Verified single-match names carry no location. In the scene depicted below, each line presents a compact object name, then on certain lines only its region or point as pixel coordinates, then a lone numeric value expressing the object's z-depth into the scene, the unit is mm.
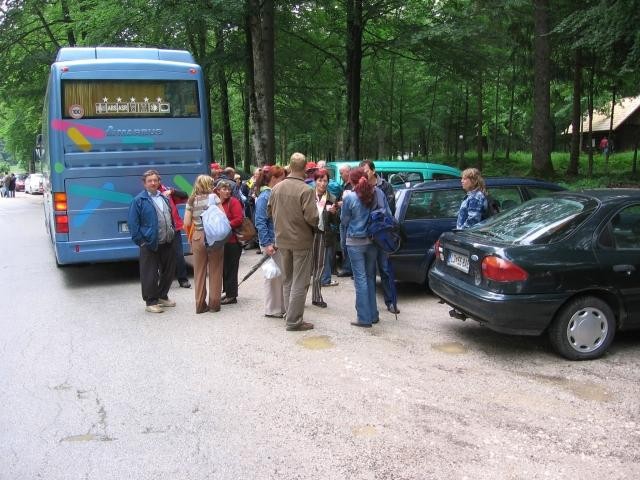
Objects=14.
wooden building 41500
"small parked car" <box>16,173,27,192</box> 55094
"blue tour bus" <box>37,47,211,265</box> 8664
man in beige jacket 6141
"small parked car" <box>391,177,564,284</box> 7469
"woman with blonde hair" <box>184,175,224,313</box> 7141
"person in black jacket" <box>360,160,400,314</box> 6809
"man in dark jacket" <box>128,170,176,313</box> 7211
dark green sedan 5070
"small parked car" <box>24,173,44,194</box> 44744
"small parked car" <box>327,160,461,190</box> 10320
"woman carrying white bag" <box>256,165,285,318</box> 6859
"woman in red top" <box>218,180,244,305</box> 7582
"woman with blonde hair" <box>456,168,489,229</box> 6949
